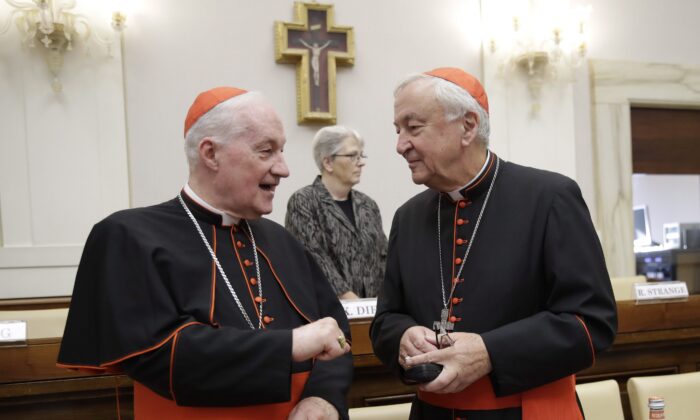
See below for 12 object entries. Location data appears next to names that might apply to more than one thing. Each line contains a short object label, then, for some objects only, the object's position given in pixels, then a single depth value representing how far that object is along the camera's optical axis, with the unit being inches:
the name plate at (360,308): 104.6
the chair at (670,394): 84.7
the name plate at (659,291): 115.2
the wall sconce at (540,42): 209.2
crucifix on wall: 190.1
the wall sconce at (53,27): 163.5
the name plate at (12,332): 85.7
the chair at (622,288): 147.7
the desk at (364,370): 84.1
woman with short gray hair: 135.9
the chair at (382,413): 77.0
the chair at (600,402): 82.7
